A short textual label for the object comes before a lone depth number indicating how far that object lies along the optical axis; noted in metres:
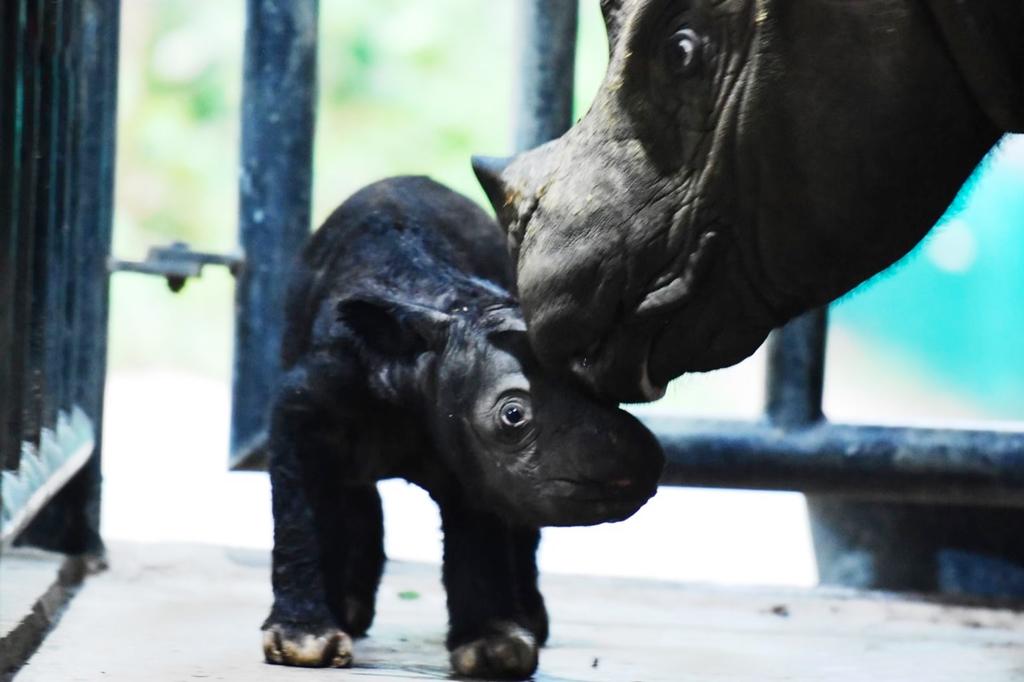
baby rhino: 6.17
